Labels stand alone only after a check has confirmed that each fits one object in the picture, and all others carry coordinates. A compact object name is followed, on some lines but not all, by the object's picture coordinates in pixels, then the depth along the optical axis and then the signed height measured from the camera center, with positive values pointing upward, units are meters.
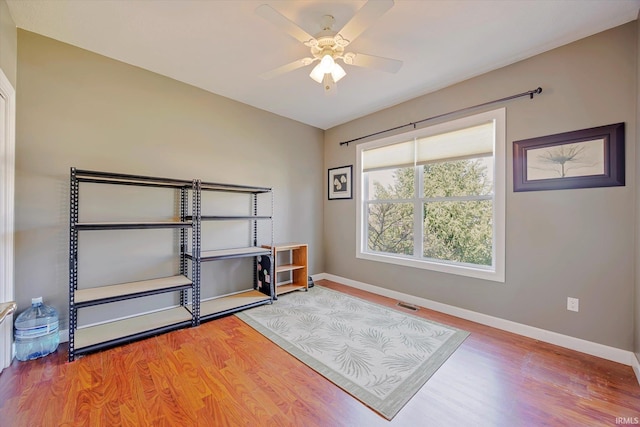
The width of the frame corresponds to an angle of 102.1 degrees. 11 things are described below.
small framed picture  4.09 +0.50
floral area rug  1.72 -1.12
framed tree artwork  2.00 +0.46
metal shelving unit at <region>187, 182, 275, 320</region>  2.78 -0.47
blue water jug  1.97 -0.93
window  2.69 +0.21
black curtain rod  2.36 +1.14
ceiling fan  1.73 +1.20
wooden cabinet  3.58 -0.76
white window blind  2.75 +0.80
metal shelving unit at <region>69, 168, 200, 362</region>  2.04 -0.68
